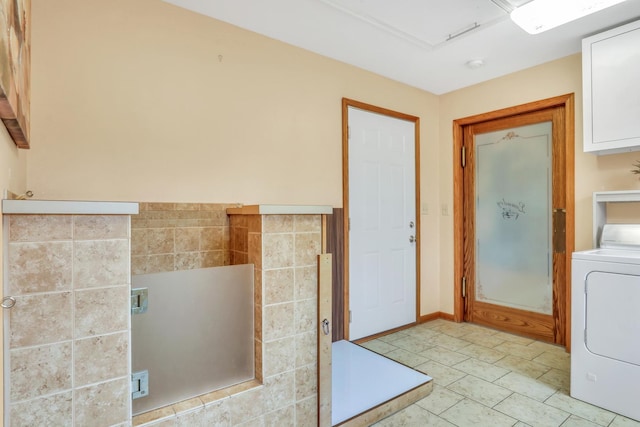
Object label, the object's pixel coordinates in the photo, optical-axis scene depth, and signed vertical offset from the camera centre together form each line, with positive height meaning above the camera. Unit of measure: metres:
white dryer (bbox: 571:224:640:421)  1.95 -0.69
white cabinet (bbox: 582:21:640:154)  2.28 +0.85
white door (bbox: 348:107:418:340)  3.11 -0.07
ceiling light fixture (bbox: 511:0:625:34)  1.99 +1.21
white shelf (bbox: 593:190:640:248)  2.33 +0.09
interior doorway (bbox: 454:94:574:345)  2.98 -0.04
